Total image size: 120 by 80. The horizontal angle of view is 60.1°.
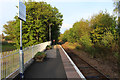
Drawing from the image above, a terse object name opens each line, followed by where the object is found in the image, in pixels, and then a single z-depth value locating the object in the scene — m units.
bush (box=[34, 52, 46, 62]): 9.30
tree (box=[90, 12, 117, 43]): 16.37
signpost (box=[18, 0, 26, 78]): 5.06
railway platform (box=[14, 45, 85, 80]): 5.54
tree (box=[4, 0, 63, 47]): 26.42
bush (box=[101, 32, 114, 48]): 11.07
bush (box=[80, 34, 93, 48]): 14.84
